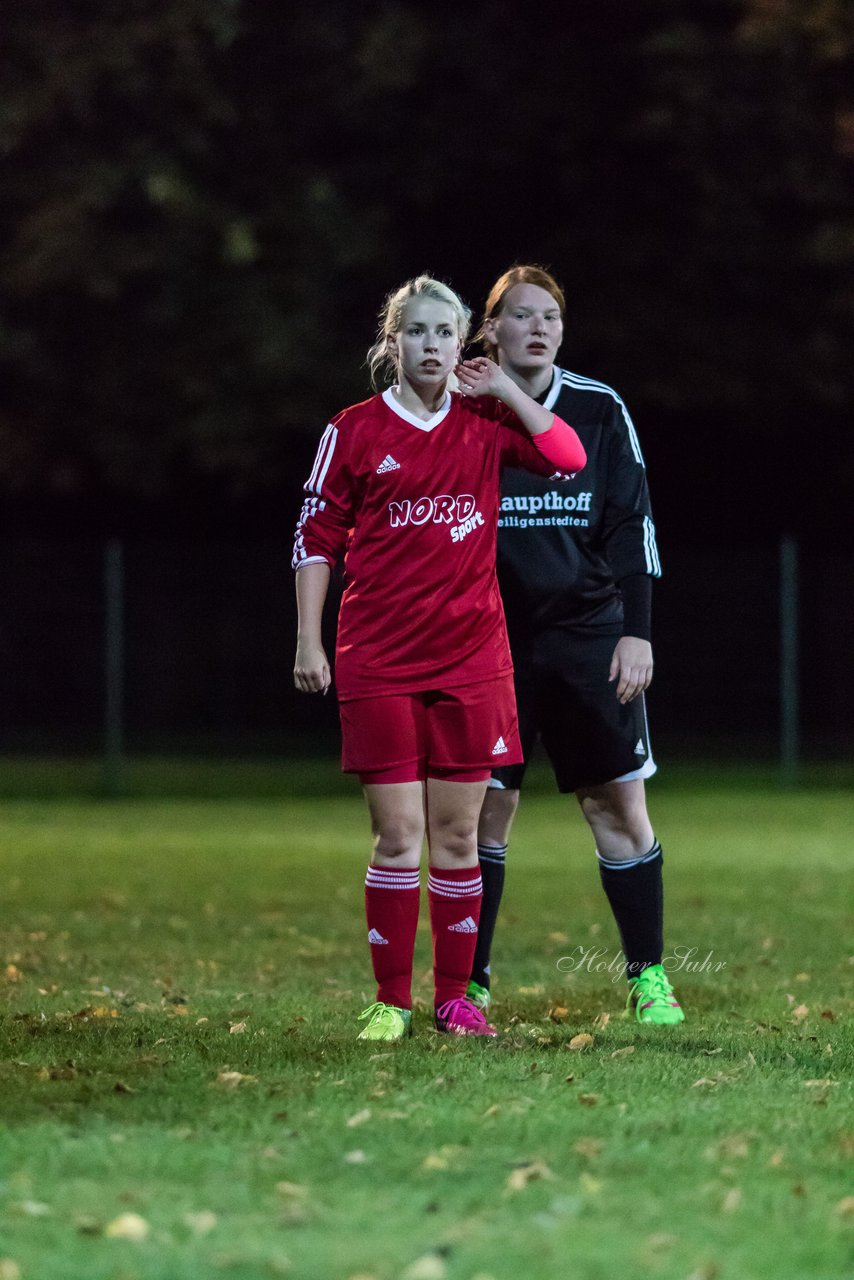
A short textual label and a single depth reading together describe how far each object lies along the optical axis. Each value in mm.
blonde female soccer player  12625
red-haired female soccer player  13828
